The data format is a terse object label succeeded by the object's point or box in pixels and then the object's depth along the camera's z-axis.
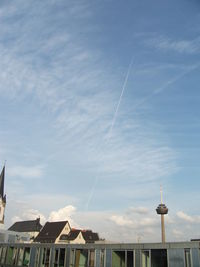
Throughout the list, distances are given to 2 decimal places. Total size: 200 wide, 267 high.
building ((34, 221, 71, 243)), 82.94
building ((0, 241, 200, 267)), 18.81
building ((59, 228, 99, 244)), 83.96
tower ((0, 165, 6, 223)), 86.19
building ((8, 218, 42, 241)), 97.12
